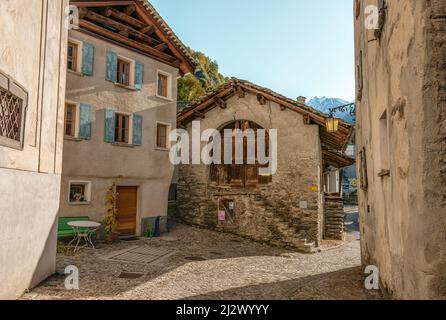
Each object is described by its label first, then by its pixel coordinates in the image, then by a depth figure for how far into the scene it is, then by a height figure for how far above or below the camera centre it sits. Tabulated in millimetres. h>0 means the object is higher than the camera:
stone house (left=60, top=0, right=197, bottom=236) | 11258 +2721
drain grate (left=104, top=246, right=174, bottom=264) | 9164 -2256
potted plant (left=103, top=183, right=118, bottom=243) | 11789 -1280
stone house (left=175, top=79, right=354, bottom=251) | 12531 +175
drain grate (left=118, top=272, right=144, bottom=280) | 7402 -2218
